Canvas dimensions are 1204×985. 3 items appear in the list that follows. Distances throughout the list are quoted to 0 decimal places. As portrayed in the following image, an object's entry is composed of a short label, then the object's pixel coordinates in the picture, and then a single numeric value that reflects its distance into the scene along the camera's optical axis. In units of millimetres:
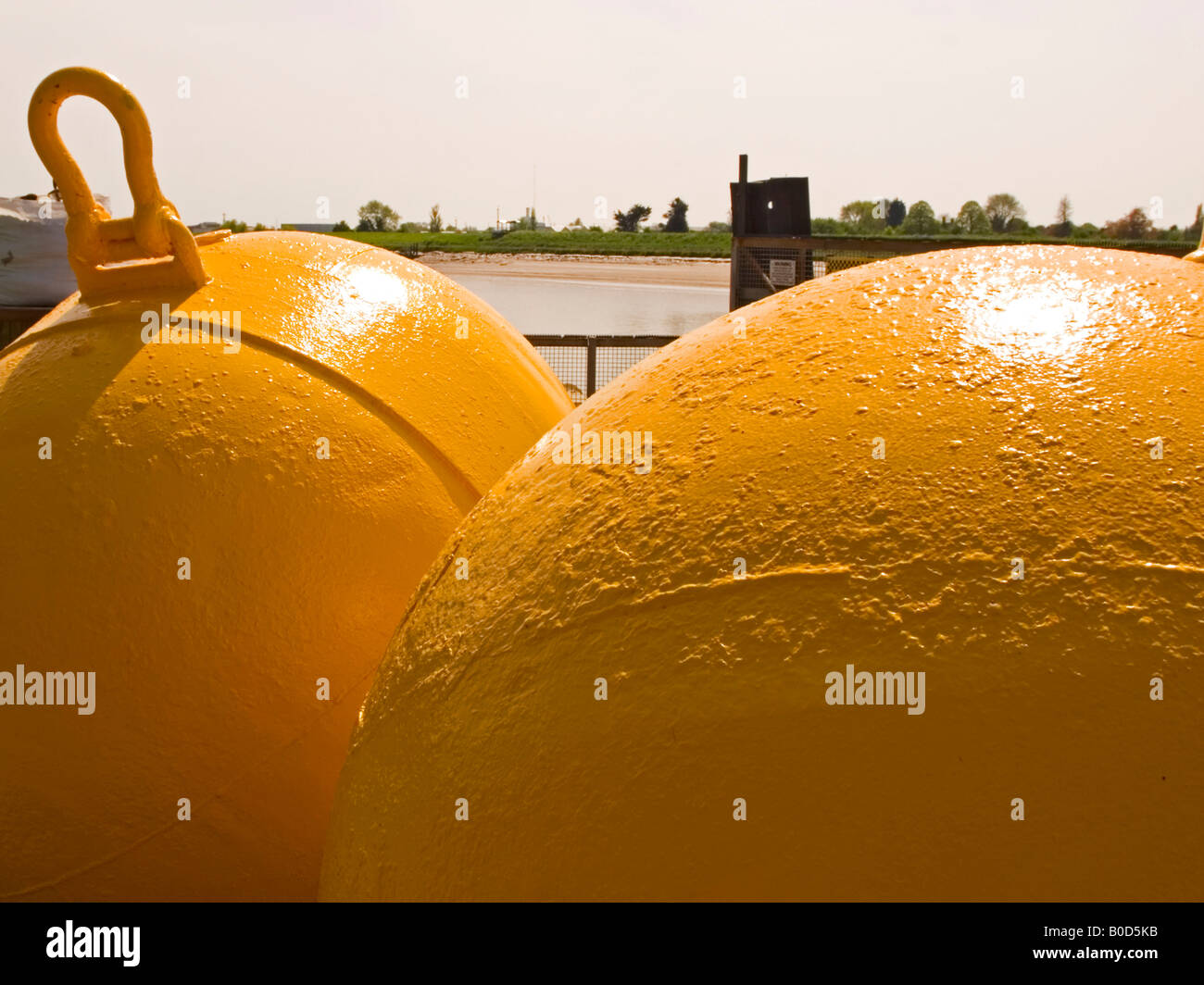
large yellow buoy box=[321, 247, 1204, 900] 1535
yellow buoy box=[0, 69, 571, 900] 2760
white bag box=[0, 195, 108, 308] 14273
